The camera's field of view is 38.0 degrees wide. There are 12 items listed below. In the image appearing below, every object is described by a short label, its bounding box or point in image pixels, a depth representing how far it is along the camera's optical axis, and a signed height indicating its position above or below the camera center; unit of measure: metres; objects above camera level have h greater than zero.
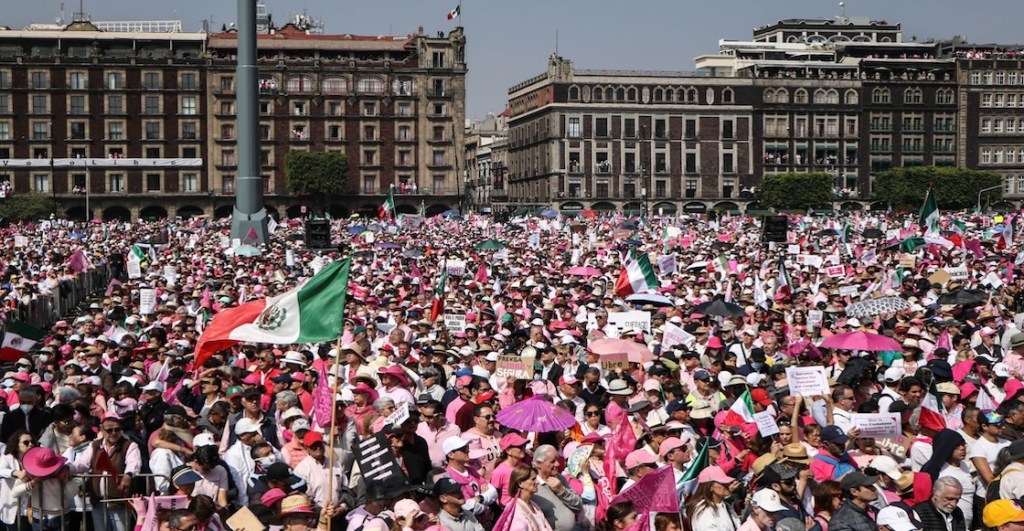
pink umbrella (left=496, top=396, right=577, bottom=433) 10.34 -1.56
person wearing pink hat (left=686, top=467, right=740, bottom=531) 8.62 -1.81
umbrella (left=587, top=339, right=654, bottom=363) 14.97 -1.57
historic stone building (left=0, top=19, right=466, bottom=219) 103.75 +5.80
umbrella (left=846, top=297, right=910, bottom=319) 19.89 -1.50
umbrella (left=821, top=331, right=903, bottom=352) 15.66 -1.57
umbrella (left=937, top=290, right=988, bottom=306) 22.14 -1.56
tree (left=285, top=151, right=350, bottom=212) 104.19 +1.66
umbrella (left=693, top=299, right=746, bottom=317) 21.05 -1.64
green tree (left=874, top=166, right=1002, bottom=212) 111.19 +0.70
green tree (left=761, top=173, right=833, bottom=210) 110.38 +0.28
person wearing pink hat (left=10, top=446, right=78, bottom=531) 9.63 -1.91
